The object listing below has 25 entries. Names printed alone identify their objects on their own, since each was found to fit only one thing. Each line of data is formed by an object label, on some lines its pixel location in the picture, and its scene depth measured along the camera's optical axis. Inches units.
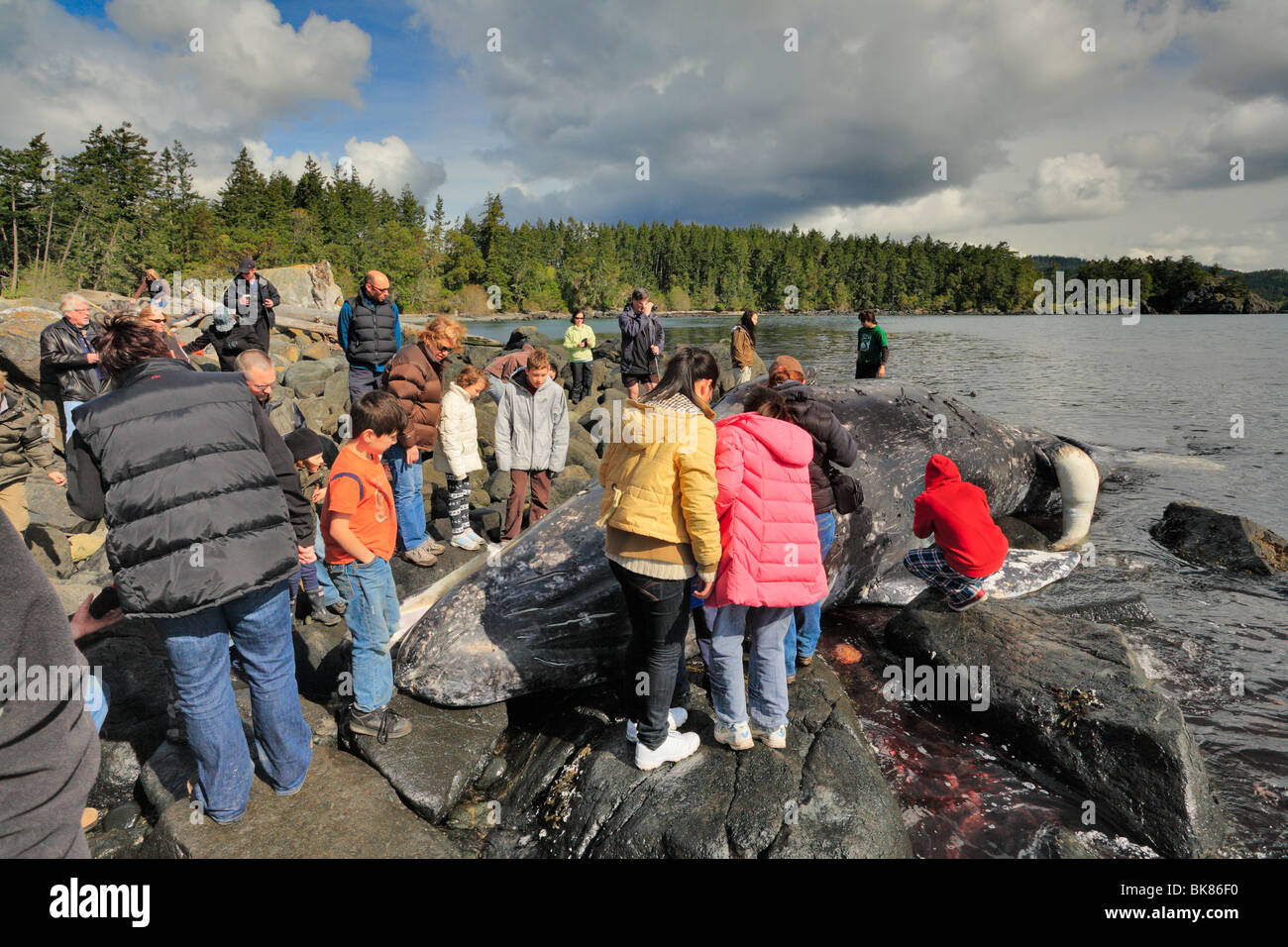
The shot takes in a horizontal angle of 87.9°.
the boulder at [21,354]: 434.9
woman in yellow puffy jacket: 141.5
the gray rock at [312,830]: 129.3
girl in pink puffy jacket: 150.9
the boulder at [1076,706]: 152.9
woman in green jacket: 573.9
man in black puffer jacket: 115.2
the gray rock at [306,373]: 580.4
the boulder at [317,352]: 802.0
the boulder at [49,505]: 299.0
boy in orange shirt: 159.6
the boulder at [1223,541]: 305.4
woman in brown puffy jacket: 250.5
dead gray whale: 185.3
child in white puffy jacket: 269.3
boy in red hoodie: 201.3
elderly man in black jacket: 288.8
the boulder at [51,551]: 273.6
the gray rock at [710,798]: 133.5
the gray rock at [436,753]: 155.6
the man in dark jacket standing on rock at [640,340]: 468.8
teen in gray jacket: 276.4
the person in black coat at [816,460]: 181.6
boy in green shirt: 463.2
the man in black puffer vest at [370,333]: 286.7
